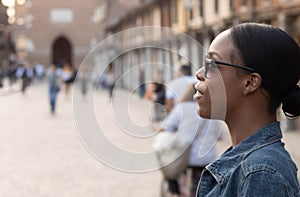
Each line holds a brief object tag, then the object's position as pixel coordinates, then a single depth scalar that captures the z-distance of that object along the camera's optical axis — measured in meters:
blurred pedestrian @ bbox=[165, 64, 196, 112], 6.08
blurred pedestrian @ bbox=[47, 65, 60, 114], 21.50
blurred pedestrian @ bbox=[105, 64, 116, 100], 34.63
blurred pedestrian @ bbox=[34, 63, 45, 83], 54.16
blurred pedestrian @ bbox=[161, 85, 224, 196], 5.59
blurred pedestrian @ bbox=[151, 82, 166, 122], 13.36
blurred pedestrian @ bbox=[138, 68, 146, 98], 30.59
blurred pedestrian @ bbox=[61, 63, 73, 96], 33.44
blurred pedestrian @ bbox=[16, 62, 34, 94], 34.73
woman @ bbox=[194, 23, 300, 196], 1.82
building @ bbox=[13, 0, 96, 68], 77.12
